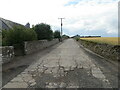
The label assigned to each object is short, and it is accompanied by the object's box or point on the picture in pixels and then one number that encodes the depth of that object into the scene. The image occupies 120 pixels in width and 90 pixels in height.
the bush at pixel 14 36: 7.76
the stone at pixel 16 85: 3.00
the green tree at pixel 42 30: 13.39
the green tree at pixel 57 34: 34.97
